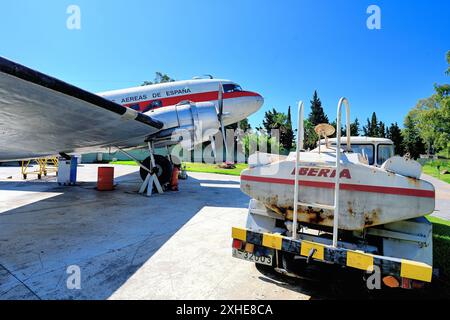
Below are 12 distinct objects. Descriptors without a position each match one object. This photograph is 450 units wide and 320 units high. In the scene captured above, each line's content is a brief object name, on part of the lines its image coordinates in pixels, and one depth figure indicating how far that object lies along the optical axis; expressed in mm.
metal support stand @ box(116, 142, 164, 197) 9558
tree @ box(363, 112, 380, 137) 69288
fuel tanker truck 2322
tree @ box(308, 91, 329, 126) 74750
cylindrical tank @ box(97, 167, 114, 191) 10375
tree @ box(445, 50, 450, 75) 26269
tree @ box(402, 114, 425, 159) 60812
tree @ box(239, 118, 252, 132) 57594
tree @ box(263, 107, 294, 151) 55525
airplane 4461
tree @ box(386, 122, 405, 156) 63128
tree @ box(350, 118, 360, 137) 73450
